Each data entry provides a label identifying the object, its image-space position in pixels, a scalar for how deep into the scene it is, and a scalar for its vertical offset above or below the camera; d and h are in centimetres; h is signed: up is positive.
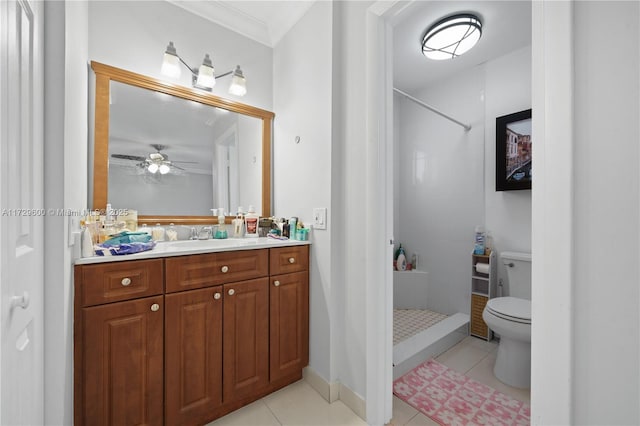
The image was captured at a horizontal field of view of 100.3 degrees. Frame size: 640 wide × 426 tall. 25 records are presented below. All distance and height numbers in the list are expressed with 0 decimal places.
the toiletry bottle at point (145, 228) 161 -9
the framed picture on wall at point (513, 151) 218 +52
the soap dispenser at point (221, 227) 184 -10
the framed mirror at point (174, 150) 152 +41
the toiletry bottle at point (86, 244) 112 -13
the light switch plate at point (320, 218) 163 -3
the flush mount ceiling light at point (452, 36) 188 +134
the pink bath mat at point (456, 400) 142 -109
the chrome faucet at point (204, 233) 179 -14
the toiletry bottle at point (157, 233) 163 -12
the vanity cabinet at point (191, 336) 109 -60
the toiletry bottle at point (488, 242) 244 -27
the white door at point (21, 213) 62 +0
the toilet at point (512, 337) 167 -78
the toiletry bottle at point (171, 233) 169 -13
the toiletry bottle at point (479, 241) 241 -25
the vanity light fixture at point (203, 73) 159 +90
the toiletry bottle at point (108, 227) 132 -7
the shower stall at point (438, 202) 254 +12
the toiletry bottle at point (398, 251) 313 -45
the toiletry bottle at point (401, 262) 306 -57
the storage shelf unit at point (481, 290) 232 -70
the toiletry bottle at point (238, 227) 189 -10
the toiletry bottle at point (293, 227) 180 -10
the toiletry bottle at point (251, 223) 191 -7
